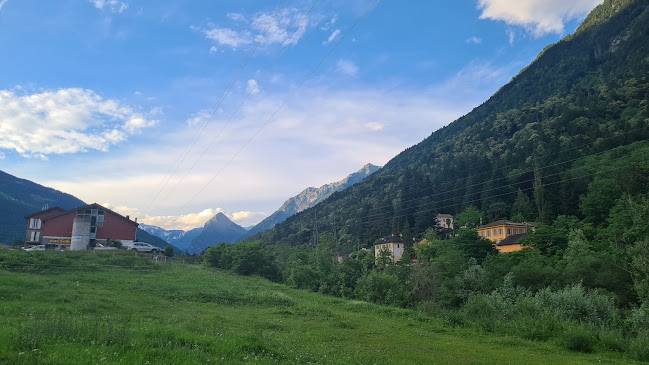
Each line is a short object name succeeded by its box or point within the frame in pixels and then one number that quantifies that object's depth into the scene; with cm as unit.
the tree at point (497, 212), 9650
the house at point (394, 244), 10194
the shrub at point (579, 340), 1762
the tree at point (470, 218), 9619
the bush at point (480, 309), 2777
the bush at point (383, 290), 4591
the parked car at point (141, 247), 7150
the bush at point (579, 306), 2469
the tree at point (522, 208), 8952
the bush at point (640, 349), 1580
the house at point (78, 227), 6906
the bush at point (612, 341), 1768
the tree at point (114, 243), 6950
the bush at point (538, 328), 1997
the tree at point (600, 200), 6709
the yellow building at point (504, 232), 7354
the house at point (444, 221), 11019
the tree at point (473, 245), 5994
